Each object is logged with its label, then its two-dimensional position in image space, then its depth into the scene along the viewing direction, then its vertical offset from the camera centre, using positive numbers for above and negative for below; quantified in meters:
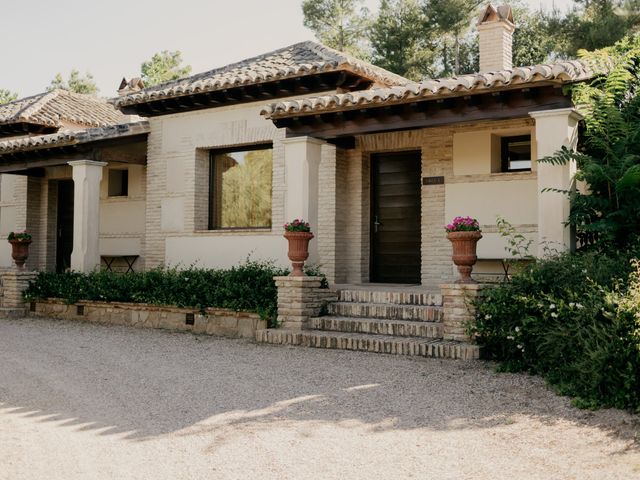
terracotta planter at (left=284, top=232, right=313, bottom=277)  9.16 +0.20
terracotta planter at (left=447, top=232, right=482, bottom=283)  7.86 +0.16
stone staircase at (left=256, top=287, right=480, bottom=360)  7.65 -0.80
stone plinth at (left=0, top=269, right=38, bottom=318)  12.32 -0.49
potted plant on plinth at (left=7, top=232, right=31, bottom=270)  12.46 +0.29
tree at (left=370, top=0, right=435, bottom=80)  29.14 +9.90
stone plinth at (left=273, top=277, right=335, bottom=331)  9.01 -0.49
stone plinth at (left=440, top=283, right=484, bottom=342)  7.66 -0.49
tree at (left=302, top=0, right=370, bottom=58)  32.38 +11.88
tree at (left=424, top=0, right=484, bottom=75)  28.11 +10.34
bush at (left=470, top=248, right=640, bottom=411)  5.43 -0.55
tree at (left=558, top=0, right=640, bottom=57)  19.89 +7.50
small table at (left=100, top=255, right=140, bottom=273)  14.30 +0.09
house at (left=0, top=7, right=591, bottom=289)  8.51 +1.72
